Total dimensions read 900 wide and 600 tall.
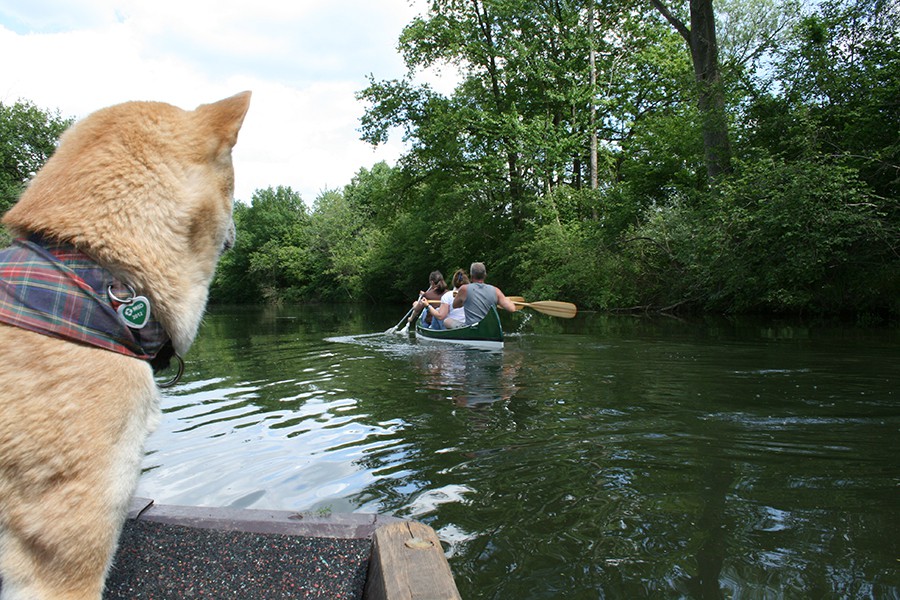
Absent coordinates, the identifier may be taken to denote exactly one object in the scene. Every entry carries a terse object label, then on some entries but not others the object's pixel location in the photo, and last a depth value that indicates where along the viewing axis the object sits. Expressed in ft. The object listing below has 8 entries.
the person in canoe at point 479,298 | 37.24
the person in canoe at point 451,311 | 41.14
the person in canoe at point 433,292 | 45.88
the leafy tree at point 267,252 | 181.57
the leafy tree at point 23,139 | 97.91
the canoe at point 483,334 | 36.29
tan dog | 4.13
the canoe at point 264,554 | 6.59
